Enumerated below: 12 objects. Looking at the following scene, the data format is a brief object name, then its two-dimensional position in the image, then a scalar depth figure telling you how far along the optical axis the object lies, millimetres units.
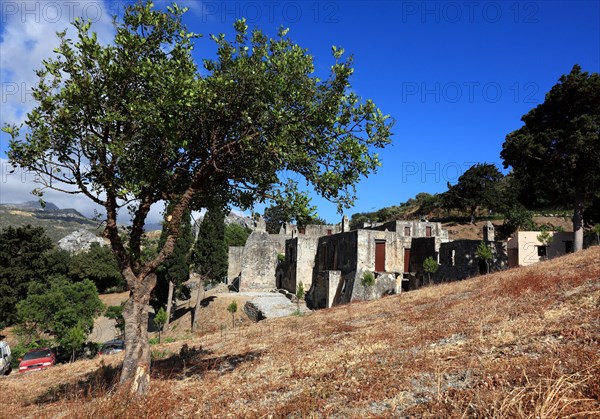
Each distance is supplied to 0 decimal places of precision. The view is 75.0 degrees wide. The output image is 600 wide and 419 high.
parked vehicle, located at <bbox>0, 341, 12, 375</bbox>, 24070
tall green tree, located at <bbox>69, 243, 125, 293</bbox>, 73938
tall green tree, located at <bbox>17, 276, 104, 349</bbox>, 34062
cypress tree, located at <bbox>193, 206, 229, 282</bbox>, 46750
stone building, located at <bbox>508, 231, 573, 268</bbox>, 38188
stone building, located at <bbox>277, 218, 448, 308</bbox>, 36312
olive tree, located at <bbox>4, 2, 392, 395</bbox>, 9602
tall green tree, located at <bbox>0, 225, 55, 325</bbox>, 51250
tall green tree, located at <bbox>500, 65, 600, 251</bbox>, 29344
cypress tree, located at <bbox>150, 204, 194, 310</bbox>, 46594
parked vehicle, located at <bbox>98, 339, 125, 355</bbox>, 26366
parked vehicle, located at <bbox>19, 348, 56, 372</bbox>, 23781
